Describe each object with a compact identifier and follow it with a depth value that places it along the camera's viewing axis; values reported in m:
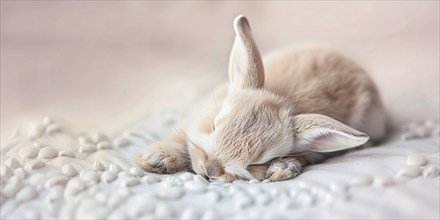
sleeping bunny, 0.62
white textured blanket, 0.55
